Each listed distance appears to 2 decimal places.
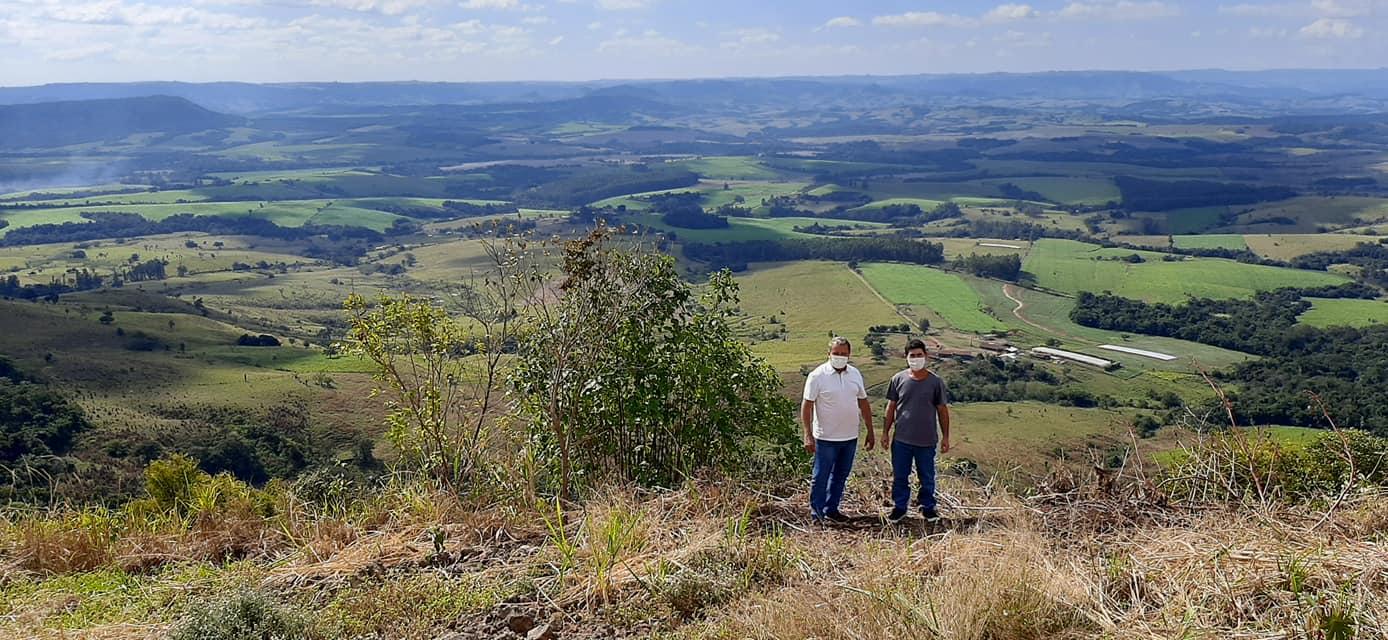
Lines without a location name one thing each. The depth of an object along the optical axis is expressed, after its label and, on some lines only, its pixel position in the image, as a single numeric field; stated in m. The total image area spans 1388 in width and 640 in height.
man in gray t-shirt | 7.15
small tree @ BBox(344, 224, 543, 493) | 8.16
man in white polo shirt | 7.14
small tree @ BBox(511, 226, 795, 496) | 8.29
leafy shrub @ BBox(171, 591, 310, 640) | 4.53
